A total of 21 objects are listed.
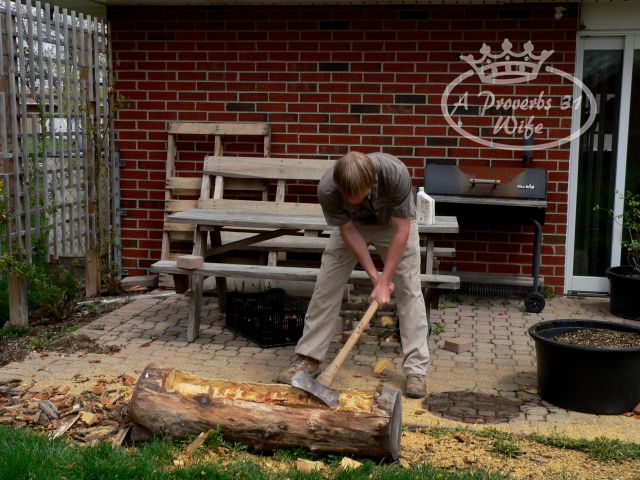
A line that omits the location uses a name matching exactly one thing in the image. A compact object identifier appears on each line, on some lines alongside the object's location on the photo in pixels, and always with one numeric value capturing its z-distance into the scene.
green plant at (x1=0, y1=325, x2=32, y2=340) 6.52
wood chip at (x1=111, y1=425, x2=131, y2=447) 4.17
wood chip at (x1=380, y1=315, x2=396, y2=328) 7.10
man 4.85
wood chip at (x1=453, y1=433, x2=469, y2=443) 4.42
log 4.02
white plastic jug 6.45
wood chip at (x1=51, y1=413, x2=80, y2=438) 4.34
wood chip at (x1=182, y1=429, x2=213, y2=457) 4.00
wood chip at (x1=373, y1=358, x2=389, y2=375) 5.78
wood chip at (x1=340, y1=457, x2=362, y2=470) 3.88
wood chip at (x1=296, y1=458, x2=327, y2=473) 3.87
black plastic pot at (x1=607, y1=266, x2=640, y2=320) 7.44
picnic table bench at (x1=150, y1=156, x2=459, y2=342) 6.26
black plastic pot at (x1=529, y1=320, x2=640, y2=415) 4.82
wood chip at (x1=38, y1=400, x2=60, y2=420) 4.64
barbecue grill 7.61
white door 8.12
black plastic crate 6.49
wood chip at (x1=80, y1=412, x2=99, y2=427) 4.54
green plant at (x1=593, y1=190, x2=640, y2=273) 7.78
